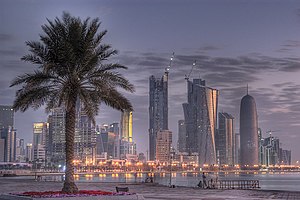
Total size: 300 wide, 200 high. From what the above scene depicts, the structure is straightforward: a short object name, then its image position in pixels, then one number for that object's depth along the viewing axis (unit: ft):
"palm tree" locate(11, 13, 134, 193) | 112.37
